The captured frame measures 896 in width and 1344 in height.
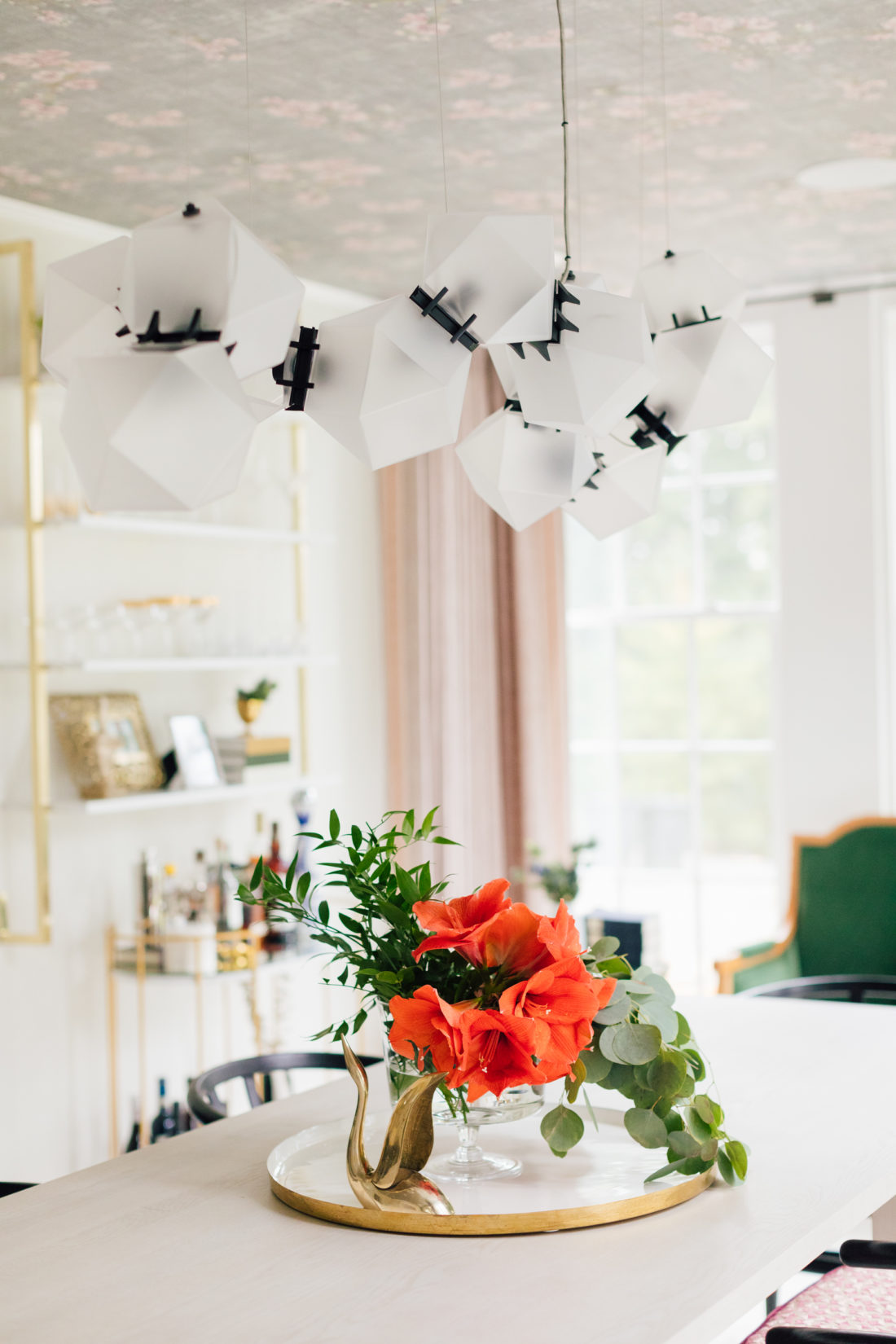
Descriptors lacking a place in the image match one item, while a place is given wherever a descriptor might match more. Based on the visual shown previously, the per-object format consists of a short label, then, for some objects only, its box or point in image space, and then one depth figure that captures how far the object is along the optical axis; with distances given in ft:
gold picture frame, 12.30
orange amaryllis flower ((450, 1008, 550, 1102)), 5.49
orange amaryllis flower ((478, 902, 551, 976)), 5.80
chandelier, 4.74
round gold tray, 5.61
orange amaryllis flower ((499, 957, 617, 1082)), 5.57
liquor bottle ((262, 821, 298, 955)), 13.28
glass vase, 6.07
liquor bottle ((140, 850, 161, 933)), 12.88
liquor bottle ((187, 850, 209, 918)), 13.02
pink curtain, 16.51
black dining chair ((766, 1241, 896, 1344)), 5.60
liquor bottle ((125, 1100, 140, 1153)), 12.91
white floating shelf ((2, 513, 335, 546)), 11.95
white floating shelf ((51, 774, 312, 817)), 11.88
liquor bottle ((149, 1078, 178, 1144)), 12.85
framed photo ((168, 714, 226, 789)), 13.28
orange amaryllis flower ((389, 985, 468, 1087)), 5.50
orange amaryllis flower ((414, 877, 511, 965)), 5.80
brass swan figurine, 5.76
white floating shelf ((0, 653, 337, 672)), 11.84
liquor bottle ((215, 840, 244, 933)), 12.98
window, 16.76
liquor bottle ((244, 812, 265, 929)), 13.15
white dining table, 4.82
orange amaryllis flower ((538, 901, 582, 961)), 5.73
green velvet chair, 14.24
